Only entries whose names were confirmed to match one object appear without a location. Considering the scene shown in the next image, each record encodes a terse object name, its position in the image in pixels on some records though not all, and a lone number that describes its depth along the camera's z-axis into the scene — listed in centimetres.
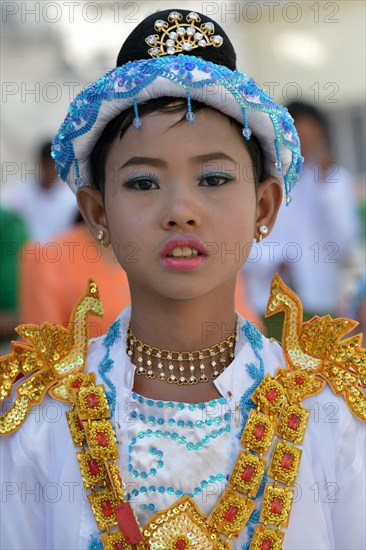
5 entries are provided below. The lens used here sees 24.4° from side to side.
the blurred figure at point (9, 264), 495
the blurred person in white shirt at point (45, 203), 571
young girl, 176
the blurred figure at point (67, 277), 333
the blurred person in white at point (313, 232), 467
